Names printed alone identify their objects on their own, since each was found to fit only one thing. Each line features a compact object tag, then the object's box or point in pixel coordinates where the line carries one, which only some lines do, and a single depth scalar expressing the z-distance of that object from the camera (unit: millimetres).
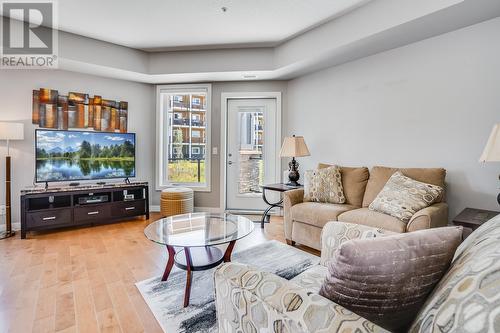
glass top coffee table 1900
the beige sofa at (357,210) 2191
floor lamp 3096
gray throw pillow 757
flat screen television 3420
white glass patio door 4465
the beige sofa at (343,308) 498
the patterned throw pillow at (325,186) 3043
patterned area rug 1637
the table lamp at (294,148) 3600
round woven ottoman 4121
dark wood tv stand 3213
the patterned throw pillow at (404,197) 2271
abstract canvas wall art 3580
